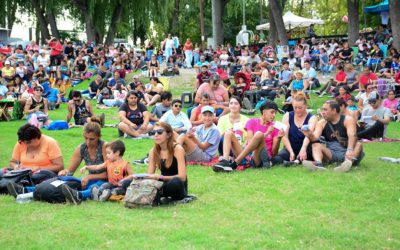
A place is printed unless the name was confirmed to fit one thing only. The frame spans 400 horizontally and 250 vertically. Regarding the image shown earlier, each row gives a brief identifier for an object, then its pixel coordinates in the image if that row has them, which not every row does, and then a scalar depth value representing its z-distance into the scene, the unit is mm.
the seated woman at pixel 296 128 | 11070
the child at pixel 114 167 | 8984
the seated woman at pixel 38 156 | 9336
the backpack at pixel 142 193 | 8180
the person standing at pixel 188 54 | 33844
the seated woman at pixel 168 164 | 8422
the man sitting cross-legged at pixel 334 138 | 10602
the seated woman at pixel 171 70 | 30234
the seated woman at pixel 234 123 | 12188
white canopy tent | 45938
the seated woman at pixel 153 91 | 20967
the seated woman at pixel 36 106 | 18781
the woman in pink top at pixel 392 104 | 17944
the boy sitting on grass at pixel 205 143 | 11422
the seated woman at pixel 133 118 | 15477
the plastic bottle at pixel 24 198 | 8805
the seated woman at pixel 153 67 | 29641
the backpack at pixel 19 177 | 9195
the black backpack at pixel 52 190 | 8656
